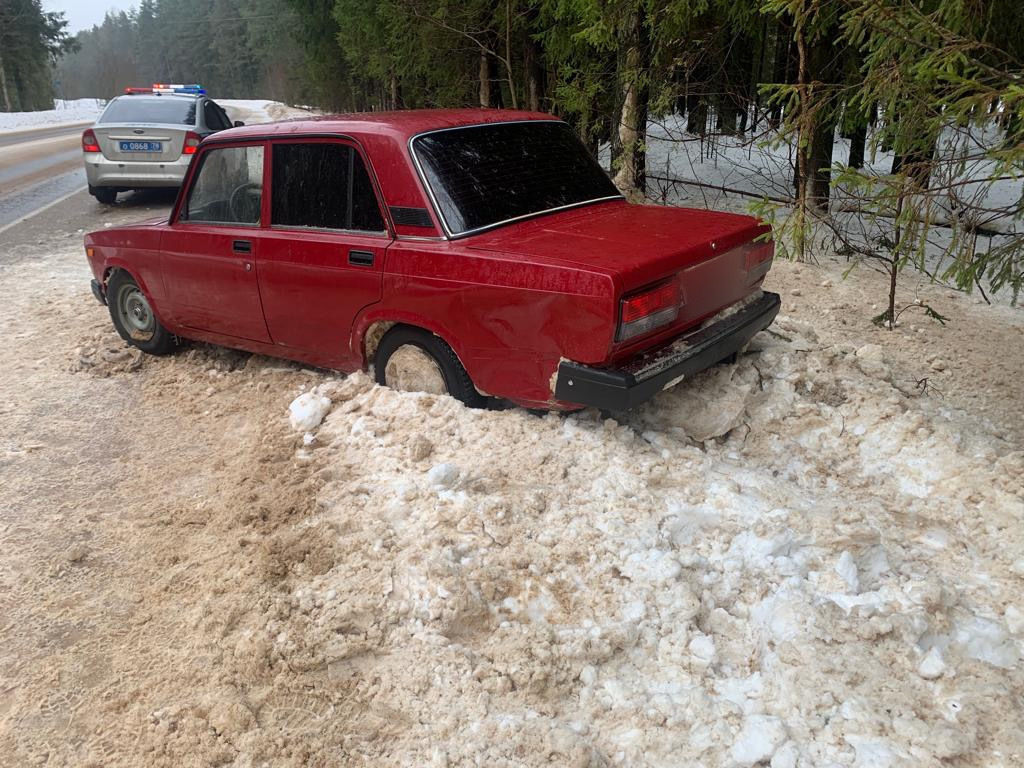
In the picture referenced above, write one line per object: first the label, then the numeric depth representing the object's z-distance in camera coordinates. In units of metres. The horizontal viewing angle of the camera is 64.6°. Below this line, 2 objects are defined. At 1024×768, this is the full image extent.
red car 3.70
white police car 12.27
